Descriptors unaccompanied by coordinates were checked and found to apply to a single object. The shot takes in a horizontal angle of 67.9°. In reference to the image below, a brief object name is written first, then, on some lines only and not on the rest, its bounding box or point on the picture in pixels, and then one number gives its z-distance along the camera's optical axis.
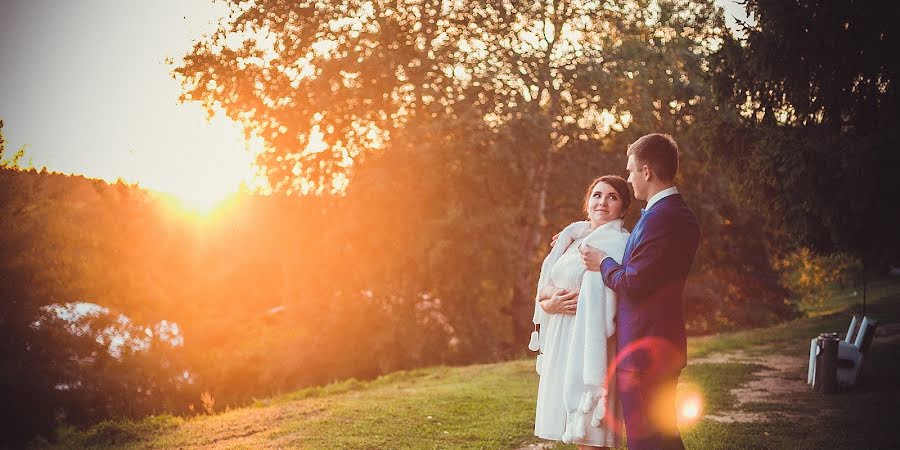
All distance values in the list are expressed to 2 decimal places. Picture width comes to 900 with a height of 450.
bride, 3.43
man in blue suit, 3.23
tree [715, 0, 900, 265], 9.41
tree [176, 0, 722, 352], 18.84
